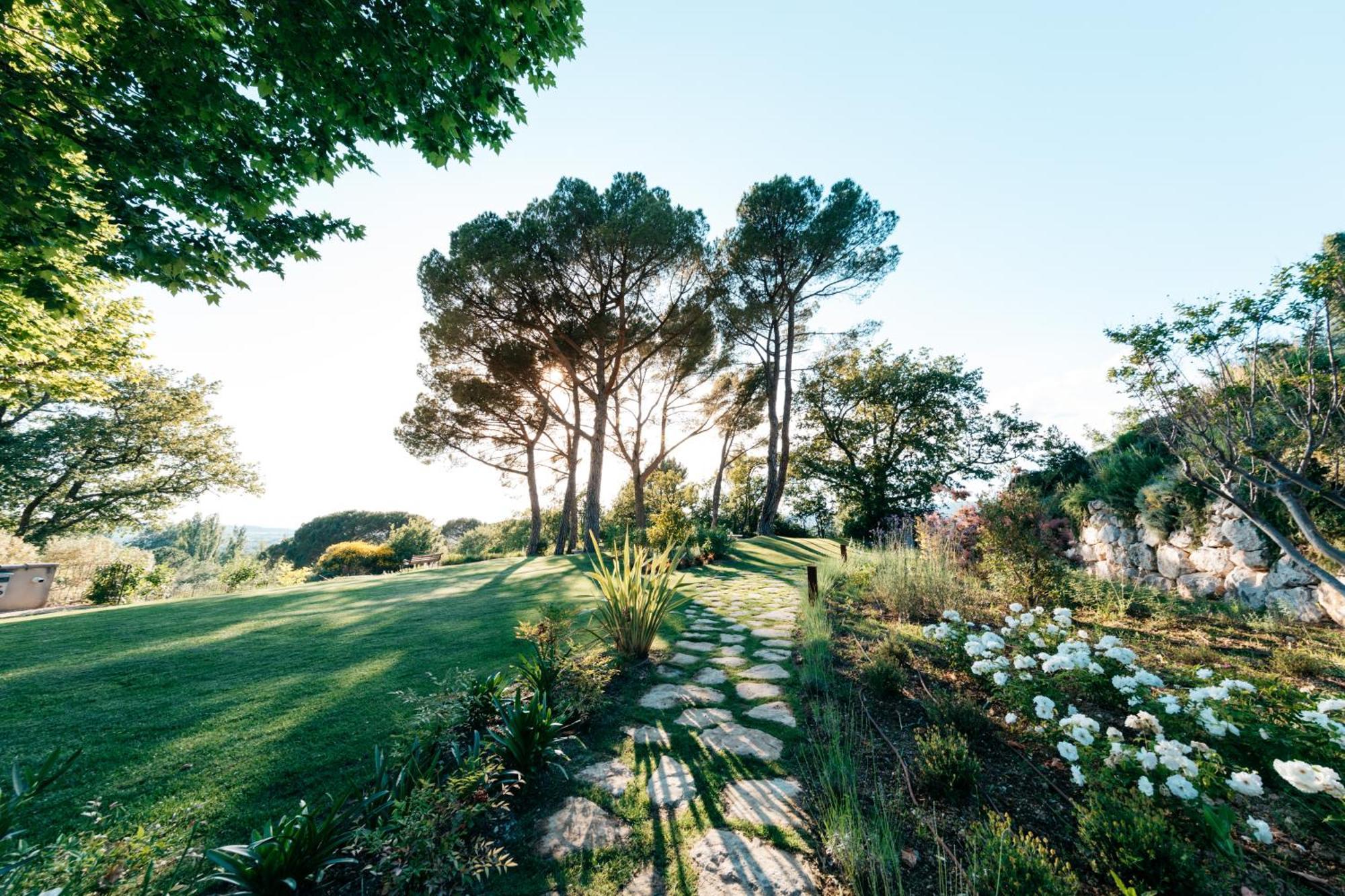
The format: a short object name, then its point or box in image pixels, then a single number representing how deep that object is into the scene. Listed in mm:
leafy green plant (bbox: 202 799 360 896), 1295
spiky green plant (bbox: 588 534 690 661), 3463
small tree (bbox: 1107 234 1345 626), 3165
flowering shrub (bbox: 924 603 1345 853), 1574
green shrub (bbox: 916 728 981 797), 1824
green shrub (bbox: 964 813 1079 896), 1259
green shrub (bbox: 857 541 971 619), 4723
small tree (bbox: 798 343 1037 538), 16062
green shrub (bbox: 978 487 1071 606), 4820
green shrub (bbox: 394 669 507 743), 2104
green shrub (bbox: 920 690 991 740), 2295
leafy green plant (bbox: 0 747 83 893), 1167
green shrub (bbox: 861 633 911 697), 2818
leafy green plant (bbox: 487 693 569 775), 2021
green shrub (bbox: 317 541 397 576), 14750
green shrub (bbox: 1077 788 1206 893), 1324
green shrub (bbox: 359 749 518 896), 1373
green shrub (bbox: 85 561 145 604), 9891
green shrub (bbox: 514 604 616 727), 2500
